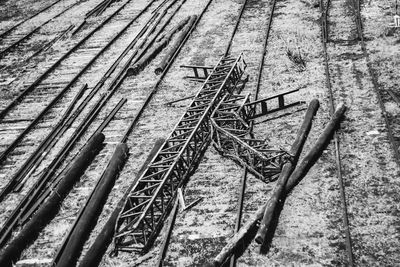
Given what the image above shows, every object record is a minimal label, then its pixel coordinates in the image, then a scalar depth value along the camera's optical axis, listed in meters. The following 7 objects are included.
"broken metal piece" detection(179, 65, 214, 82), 15.54
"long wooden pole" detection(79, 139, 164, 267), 8.59
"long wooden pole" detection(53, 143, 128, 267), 8.88
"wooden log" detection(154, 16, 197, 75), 16.66
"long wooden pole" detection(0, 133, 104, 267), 9.23
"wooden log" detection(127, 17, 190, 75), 16.84
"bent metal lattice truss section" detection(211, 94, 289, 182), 10.45
